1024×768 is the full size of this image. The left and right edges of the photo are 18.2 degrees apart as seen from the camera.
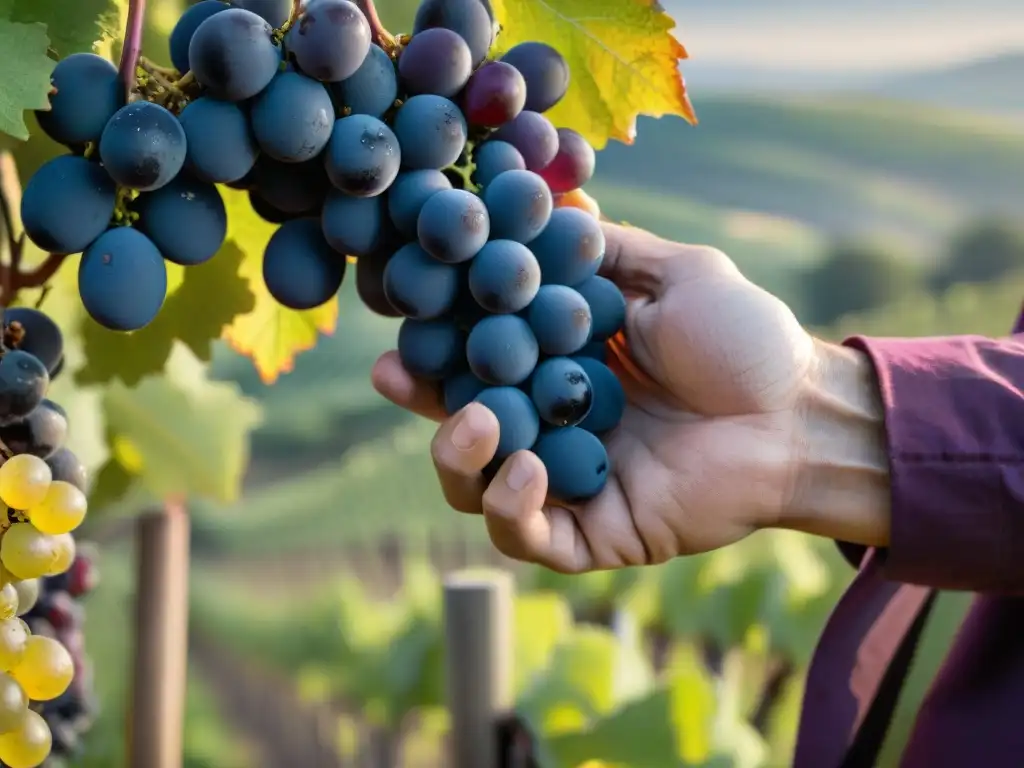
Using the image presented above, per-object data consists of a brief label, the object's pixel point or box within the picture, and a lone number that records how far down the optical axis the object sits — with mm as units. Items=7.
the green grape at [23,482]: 944
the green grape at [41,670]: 953
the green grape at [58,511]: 949
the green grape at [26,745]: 950
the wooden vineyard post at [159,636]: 1306
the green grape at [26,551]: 948
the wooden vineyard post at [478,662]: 1280
